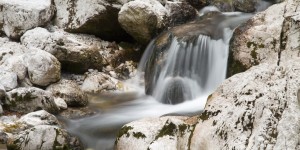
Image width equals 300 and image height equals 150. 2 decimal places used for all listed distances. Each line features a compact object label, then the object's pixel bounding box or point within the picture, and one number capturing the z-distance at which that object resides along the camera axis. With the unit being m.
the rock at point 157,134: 5.07
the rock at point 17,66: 9.32
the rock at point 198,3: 13.59
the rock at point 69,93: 9.02
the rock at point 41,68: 9.28
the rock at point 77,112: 8.43
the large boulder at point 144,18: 10.97
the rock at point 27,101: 8.08
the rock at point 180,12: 11.86
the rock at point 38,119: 7.01
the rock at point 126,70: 11.19
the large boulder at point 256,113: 4.09
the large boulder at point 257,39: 8.14
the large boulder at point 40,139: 5.97
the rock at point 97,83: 10.17
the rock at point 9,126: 6.91
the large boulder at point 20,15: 11.53
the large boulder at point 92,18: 11.70
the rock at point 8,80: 8.71
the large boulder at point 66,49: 10.33
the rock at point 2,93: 8.19
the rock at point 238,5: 13.12
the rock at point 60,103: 8.70
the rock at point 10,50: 10.18
